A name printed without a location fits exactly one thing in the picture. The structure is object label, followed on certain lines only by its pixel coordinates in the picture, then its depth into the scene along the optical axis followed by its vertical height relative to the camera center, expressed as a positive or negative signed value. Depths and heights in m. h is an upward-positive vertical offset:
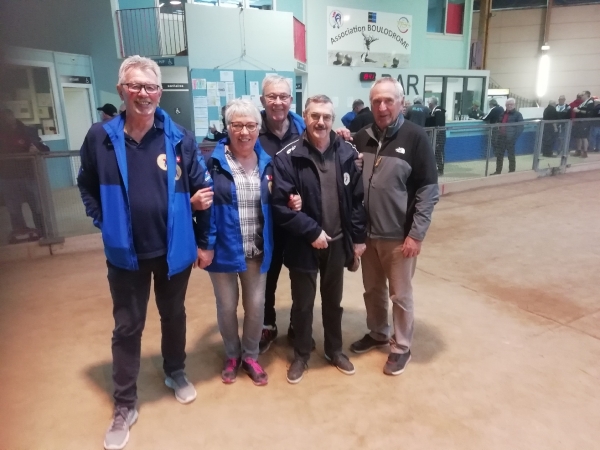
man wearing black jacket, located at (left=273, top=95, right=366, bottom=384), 2.27 -0.52
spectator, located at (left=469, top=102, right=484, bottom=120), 12.10 -0.27
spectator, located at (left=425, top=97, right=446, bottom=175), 7.16 -0.39
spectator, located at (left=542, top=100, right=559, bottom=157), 8.51 -0.69
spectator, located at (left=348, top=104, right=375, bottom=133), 7.00 -0.21
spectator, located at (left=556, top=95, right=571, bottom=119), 10.98 -0.25
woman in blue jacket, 2.23 -0.55
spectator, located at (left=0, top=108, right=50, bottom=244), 4.14 -0.79
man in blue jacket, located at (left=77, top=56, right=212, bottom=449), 1.91 -0.41
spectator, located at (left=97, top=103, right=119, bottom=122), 5.62 +0.02
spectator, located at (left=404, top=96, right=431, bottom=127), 7.62 -0.13
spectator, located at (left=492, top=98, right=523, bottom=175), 8.00 -0.75
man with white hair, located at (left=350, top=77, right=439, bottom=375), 2.35 -0.47
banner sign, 9.65 +1.50
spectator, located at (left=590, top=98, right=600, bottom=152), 9.59 -0.77
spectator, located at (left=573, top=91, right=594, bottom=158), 9.19 -0.72
